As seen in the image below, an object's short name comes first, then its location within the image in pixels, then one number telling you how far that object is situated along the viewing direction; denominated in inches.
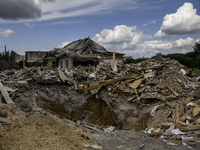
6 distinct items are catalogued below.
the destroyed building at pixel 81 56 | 751.1
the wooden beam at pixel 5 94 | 328.5
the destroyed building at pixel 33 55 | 1067.8
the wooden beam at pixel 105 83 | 470.7
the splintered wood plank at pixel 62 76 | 477.5
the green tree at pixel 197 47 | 1338.6
